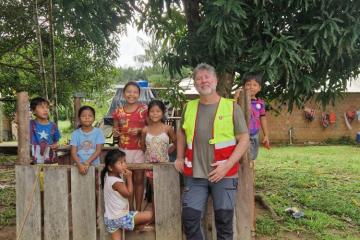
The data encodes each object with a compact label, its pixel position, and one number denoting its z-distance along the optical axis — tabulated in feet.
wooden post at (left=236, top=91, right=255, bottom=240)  12.38
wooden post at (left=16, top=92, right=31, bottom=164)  12.46
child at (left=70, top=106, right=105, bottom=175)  14.58
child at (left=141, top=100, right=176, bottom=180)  14.23
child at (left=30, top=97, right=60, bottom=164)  15.52
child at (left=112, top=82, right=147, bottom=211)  14.80
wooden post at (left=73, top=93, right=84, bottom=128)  20.74
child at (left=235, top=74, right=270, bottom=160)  14.17
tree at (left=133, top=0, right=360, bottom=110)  13.00
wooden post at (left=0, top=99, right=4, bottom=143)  51.60
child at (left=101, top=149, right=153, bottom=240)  12.25
